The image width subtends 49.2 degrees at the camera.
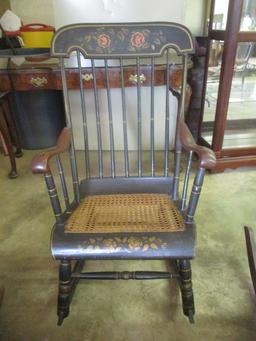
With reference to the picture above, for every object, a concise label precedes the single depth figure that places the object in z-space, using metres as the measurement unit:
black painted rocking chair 0.91
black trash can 2.51
